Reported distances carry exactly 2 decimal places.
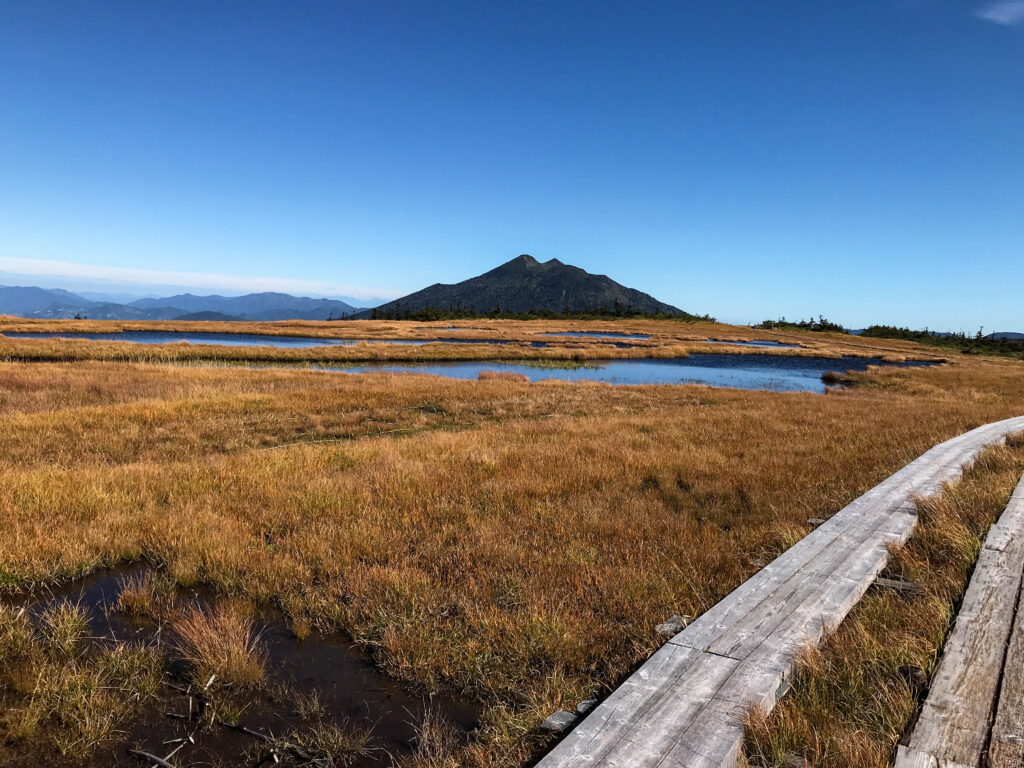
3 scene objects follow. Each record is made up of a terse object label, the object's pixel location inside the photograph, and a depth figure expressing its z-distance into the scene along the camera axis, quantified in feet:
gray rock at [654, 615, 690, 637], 14.28
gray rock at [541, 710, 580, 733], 10.91
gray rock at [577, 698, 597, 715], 11.63
